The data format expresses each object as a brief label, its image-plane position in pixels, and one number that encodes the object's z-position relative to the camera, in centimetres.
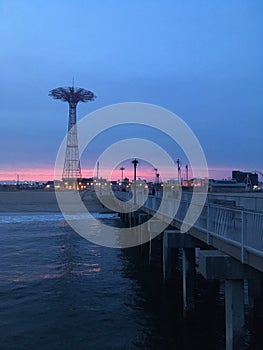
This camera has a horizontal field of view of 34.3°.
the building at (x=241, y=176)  13362
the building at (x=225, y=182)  9531
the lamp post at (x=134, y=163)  3051
